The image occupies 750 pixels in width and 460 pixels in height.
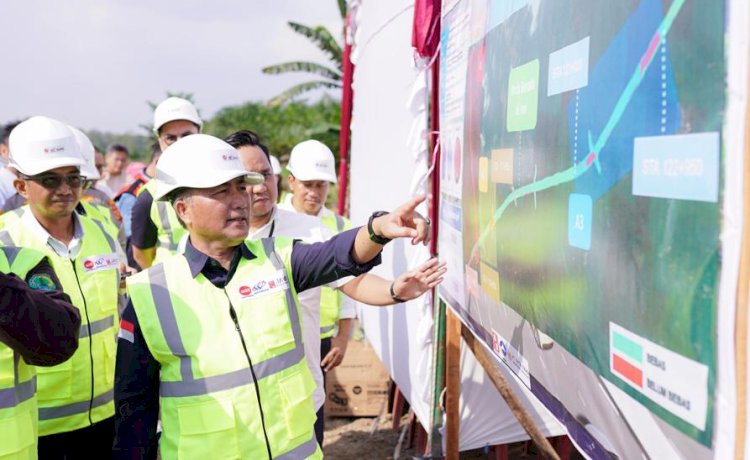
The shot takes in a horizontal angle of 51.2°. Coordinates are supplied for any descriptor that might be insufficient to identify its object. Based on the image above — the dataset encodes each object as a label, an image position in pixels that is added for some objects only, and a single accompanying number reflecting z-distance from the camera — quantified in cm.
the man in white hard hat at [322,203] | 420
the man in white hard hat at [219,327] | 227
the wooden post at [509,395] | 269
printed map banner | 121
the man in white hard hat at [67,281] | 312
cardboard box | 617
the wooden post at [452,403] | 354
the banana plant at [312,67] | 1784
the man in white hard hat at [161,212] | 406
